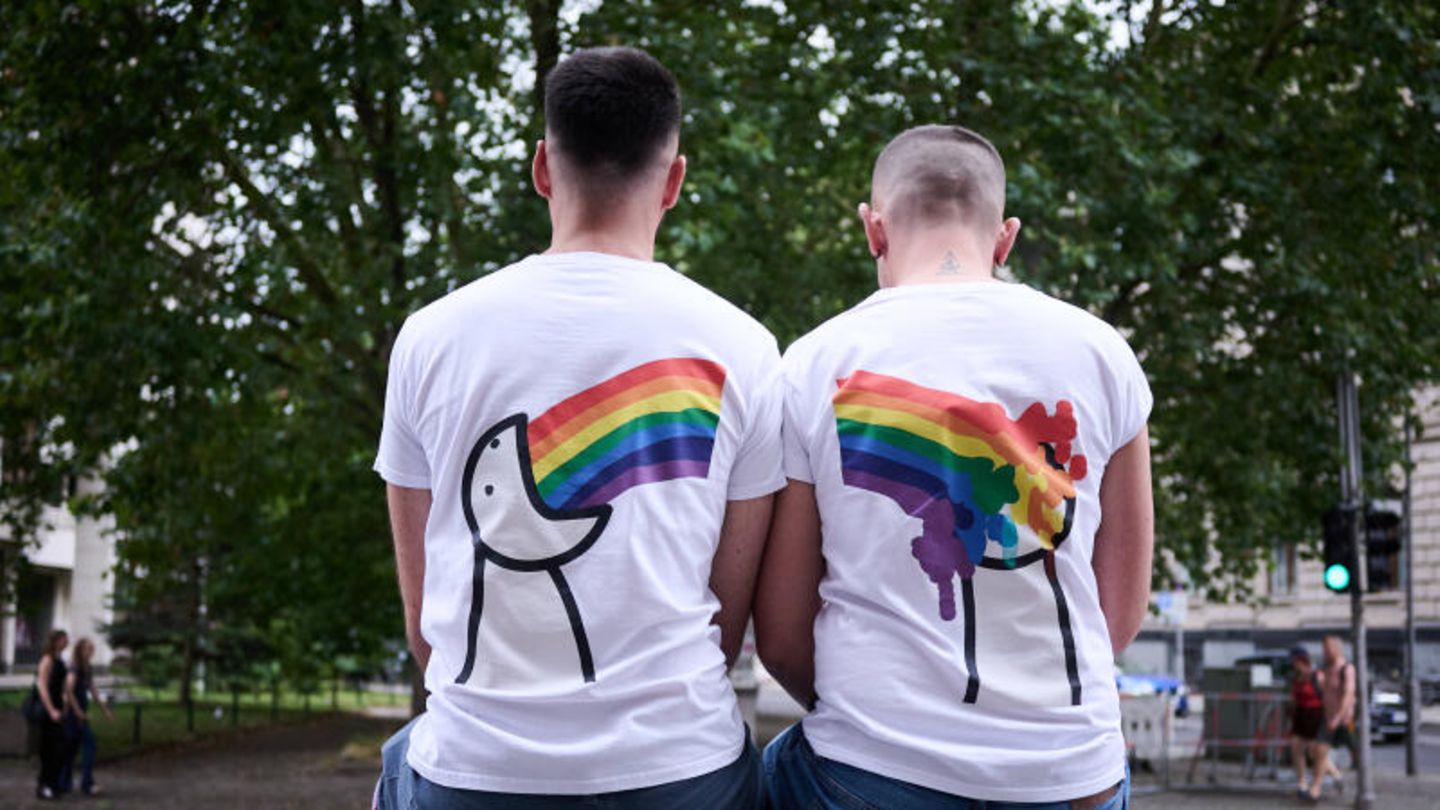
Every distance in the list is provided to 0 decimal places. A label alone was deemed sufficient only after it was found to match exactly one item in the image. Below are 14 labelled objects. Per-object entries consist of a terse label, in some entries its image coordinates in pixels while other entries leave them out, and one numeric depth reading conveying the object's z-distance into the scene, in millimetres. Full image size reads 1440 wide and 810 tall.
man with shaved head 2549
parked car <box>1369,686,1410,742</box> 32906
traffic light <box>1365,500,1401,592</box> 18266
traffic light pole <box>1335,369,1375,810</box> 17953
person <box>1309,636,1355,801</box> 18953
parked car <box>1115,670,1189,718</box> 33250
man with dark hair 2473
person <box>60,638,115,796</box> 19453
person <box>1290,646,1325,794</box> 19375
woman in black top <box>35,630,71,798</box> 18969
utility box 21312
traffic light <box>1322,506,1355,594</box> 18000
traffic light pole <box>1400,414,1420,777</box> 23797
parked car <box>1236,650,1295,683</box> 30777
